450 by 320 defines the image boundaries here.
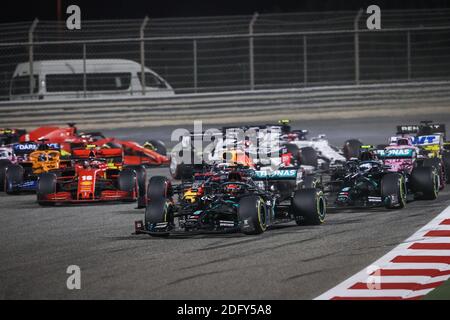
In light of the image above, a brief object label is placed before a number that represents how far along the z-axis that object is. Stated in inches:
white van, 1293.1
